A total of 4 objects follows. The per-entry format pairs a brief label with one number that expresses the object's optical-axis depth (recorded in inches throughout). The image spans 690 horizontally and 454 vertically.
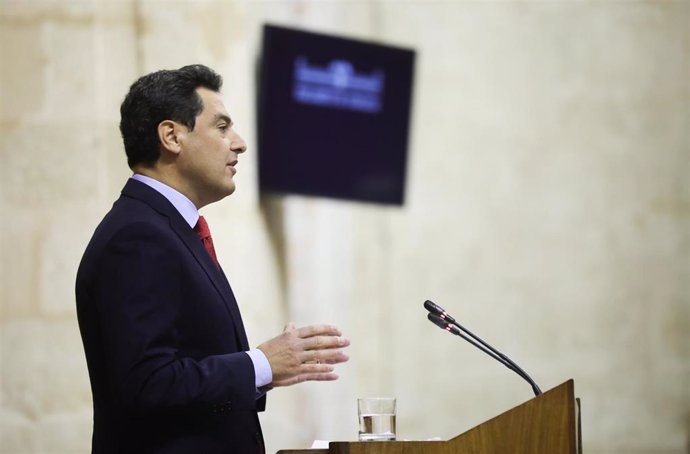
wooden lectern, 205.9
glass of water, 223.0
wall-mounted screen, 480.7
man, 203.5
